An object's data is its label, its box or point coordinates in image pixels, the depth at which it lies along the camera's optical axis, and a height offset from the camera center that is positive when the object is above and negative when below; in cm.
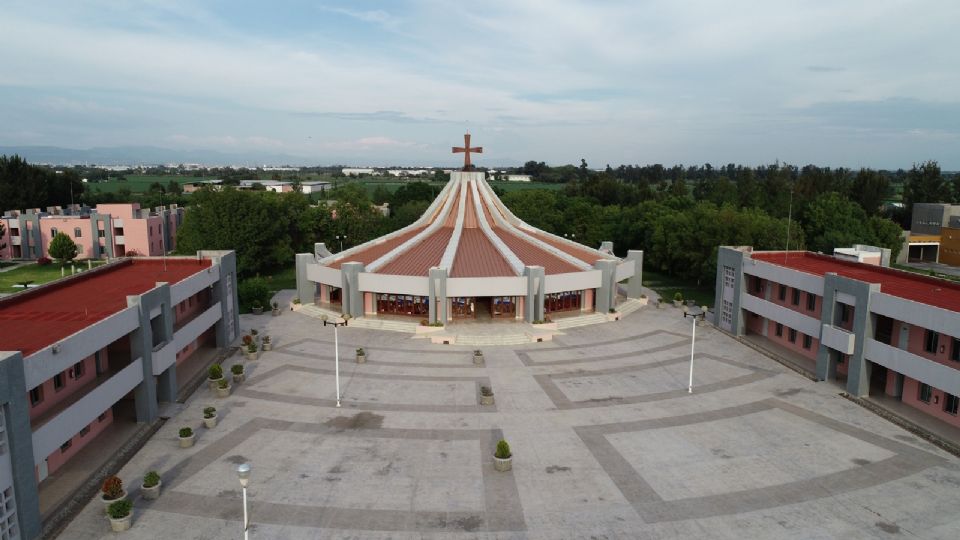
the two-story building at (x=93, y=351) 1788 -691
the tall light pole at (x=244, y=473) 1521 -720
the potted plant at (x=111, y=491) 1942 -985
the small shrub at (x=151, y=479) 2059 -1000
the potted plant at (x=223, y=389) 3008 -990
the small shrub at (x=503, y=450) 2278 -971
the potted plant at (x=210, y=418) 2653 -1005
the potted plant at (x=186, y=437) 2447 -1009
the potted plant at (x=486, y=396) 2914 -976
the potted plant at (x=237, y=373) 3164 -954
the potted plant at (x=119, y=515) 1856 -1018
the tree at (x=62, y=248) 6881 -653
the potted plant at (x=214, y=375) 3075 -942
